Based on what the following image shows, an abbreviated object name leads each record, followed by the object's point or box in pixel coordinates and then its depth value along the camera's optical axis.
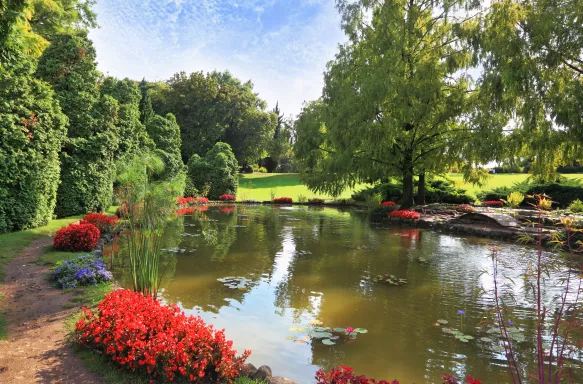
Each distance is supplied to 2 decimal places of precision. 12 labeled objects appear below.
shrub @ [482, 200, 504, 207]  21.57
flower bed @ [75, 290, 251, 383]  3.14
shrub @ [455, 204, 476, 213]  16.64
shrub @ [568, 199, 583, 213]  15.68
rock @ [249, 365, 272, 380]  3.29
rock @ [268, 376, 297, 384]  3.23
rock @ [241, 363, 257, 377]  3.37
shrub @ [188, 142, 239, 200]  26.72
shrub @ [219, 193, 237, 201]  25.50
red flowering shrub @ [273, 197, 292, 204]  25.02
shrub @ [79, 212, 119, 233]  9.69
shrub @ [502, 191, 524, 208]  17.09
